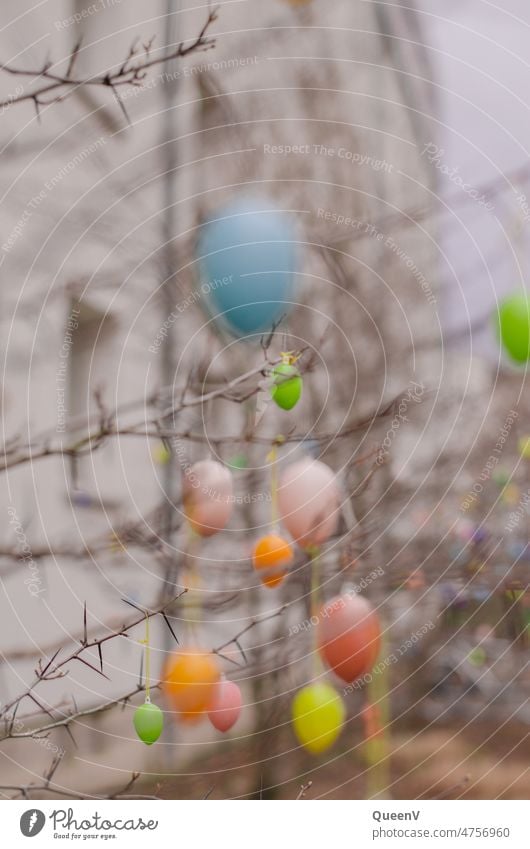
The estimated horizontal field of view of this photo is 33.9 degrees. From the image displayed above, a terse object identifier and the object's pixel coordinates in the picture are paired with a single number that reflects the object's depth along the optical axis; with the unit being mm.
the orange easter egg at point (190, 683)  811
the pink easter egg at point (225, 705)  823
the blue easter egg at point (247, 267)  795
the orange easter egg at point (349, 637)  810
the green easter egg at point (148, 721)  787
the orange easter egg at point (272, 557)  825
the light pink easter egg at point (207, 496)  835
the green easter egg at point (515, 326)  803
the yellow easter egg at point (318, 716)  832
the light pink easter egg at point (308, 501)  812
